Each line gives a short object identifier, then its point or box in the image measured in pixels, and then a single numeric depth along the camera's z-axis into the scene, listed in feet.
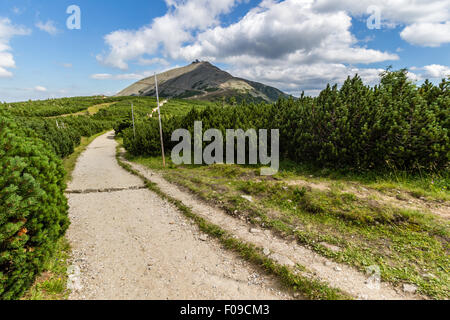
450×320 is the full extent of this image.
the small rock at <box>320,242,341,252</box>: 15.99
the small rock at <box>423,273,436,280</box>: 12.77
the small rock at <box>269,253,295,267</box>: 14.52
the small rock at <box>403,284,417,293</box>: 11.98
